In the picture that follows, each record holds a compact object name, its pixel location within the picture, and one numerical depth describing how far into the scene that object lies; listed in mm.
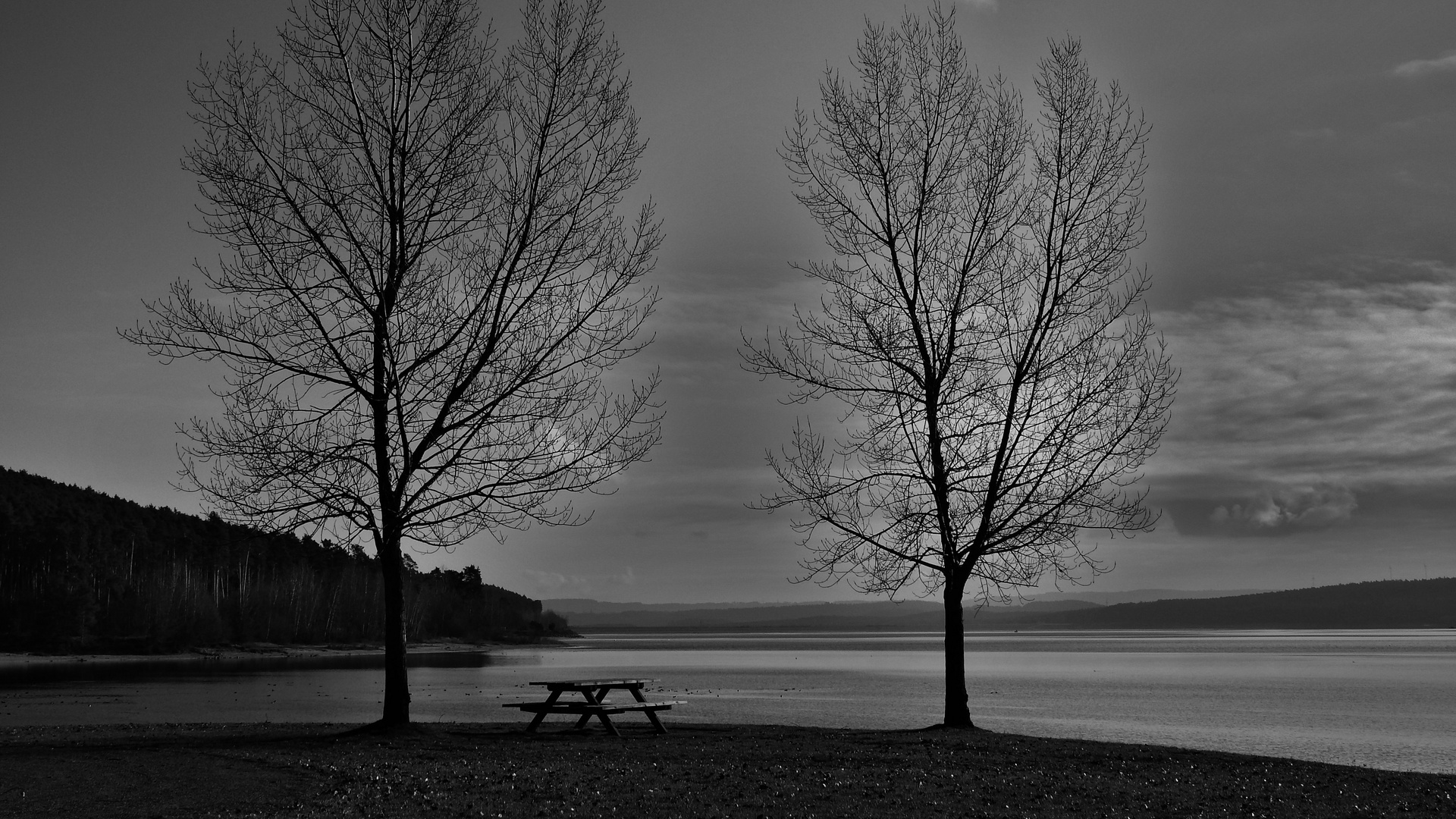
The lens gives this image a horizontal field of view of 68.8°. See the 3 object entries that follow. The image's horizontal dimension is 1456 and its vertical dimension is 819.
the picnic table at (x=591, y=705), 20547
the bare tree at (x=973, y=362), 21391
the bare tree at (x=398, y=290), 19094
